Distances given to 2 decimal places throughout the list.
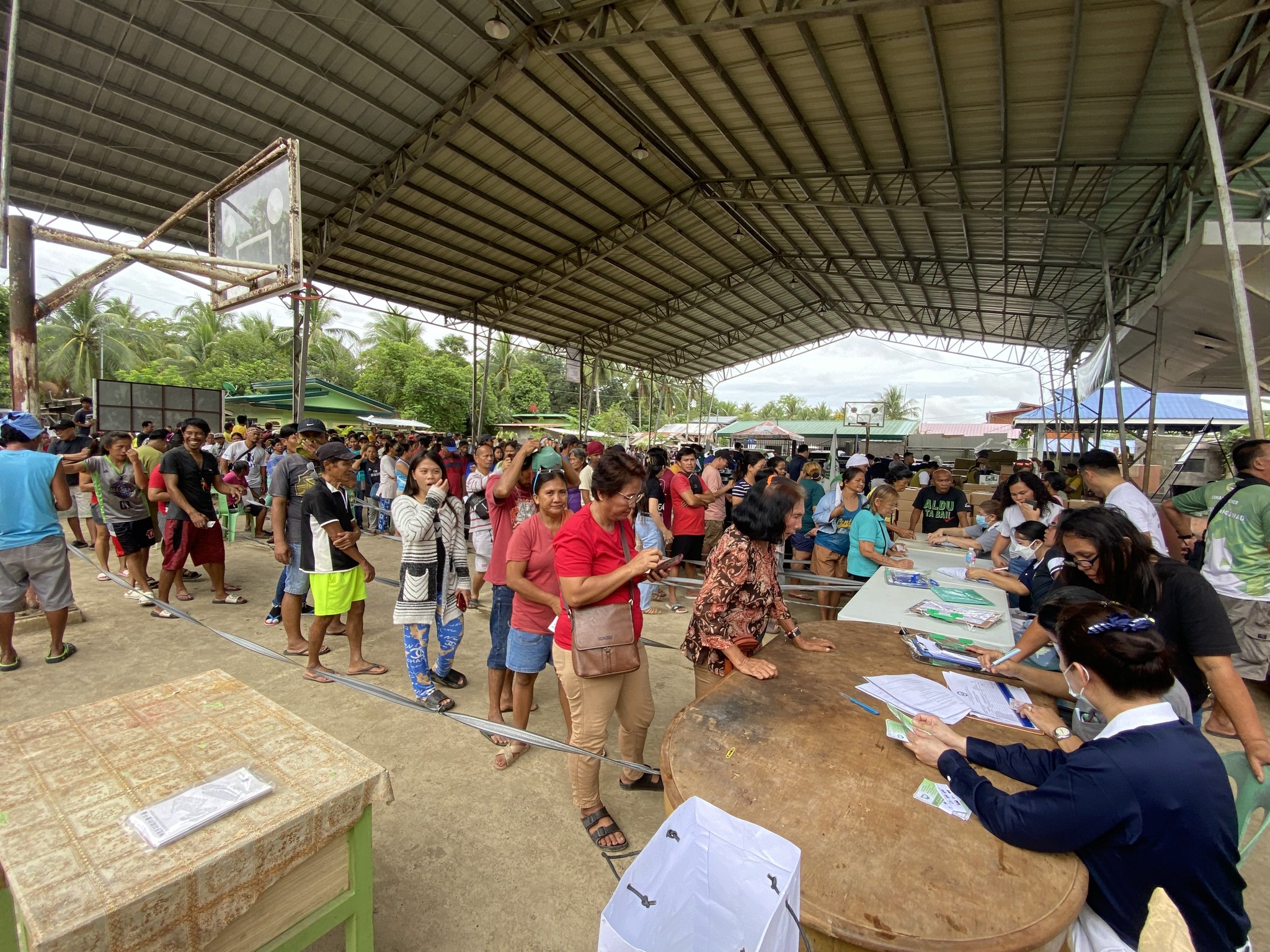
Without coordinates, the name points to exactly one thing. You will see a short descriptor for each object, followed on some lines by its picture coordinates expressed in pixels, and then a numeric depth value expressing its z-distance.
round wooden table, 1.05
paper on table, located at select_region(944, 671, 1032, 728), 1.81
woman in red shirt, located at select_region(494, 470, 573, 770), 2.66
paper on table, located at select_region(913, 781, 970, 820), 1.35
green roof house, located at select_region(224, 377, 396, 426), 17.11
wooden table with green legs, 0.97
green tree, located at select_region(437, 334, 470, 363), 34.31
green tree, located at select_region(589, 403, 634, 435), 33.22
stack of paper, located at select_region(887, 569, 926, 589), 3.67
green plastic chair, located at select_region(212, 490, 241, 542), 7.45
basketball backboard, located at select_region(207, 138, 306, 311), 5.55
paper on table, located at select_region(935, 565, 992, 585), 3.87
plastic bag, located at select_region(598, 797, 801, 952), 0.92
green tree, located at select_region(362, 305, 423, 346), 28.19
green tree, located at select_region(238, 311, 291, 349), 27.56
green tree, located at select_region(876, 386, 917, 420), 47.77
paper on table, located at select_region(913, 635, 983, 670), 2.27
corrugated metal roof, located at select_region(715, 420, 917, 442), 18.05
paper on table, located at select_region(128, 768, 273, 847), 1.10
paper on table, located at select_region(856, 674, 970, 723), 1.82
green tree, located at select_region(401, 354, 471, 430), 24.16
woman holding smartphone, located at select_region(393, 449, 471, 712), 3.10
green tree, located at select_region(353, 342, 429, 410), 24.80
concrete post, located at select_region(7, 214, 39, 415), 4.52
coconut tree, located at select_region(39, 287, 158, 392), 24.25
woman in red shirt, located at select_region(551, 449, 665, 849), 2.04
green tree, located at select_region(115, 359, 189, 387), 22.73
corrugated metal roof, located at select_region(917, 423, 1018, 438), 26.31
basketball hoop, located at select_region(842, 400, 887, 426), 17.70
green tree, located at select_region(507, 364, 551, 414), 29.47
